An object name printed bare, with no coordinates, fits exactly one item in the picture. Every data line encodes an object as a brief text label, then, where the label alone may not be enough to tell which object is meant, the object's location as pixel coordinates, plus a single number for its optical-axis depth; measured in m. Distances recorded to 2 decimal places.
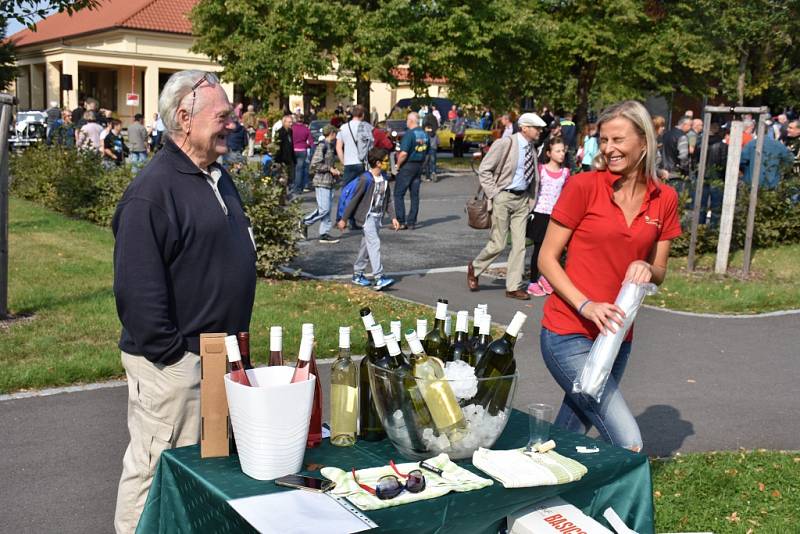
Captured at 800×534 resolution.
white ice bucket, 2.78
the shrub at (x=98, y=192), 11.05
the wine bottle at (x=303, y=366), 3.01
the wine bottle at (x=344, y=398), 3.23
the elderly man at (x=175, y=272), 3.29
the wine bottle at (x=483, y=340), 3.30
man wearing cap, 10.48
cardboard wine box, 3.00
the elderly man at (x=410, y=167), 16.89
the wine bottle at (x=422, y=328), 3.32
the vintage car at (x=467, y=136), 37.47
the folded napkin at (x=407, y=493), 2.74
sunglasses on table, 2.76
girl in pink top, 10.66
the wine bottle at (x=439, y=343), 3.39
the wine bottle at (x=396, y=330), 3.26
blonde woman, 3.86
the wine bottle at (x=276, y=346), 3.15
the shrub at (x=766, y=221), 13.64
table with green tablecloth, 2.76
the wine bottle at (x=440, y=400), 3.00
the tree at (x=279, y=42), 28.02
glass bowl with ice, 3.03
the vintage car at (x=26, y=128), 29.66
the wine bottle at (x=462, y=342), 3.35
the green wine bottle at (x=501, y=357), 3.24
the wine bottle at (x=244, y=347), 3.13
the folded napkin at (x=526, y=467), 2.94
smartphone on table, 2.79
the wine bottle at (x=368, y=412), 3.28
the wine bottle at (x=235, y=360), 2.95
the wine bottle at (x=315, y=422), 3.21
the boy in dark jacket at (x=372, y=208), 10.88
